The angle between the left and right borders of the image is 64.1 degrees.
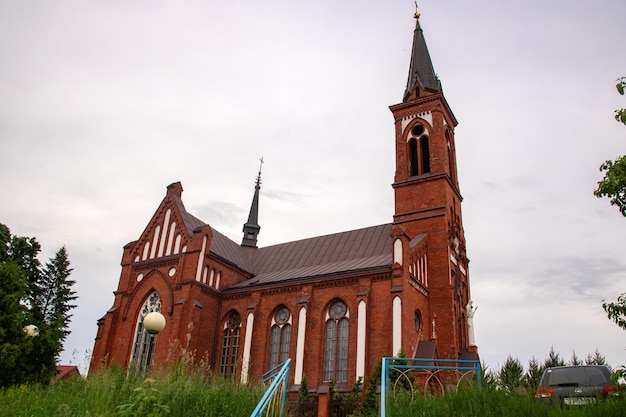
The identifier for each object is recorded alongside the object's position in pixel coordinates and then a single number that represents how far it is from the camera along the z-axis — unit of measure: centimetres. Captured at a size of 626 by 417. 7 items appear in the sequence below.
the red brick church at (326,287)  2497
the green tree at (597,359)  3897
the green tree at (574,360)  4049
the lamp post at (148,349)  2914
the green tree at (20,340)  1578
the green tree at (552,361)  4088
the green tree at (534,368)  3572
